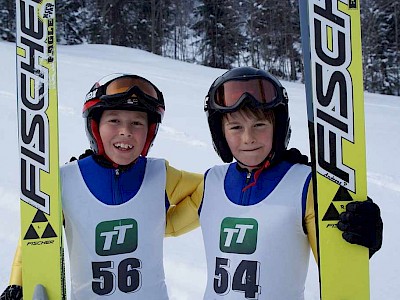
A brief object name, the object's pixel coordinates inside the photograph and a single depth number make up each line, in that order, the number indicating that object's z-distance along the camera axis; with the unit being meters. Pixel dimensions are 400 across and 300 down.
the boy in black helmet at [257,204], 2.02
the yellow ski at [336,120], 1.92
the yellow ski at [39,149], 2.23
